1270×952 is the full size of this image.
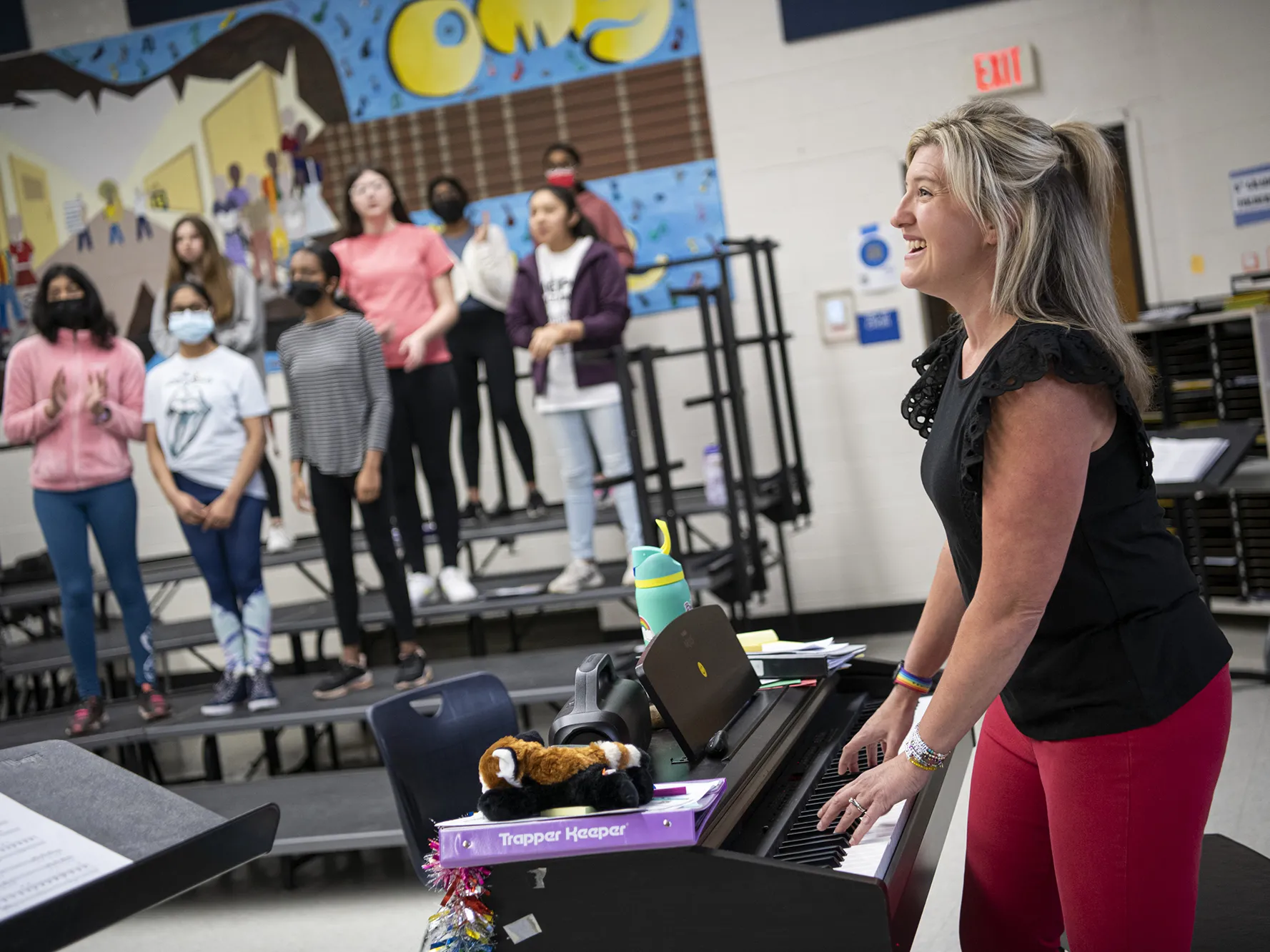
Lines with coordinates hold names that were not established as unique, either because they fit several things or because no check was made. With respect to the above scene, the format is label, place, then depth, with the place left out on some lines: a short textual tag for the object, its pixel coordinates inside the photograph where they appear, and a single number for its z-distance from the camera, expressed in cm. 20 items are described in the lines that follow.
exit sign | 525
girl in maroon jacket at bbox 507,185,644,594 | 443
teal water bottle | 182
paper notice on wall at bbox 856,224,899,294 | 555
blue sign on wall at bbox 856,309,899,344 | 562
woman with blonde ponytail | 130
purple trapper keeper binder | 131
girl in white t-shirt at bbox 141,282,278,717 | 412
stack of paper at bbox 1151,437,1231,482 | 401
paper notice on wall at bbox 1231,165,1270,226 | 505
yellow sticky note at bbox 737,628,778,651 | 208
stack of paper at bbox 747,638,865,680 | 194
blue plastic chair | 246
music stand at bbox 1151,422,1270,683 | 395
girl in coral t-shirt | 450
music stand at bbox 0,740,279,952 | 110
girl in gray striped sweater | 397
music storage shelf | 479
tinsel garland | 136
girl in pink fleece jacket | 422
